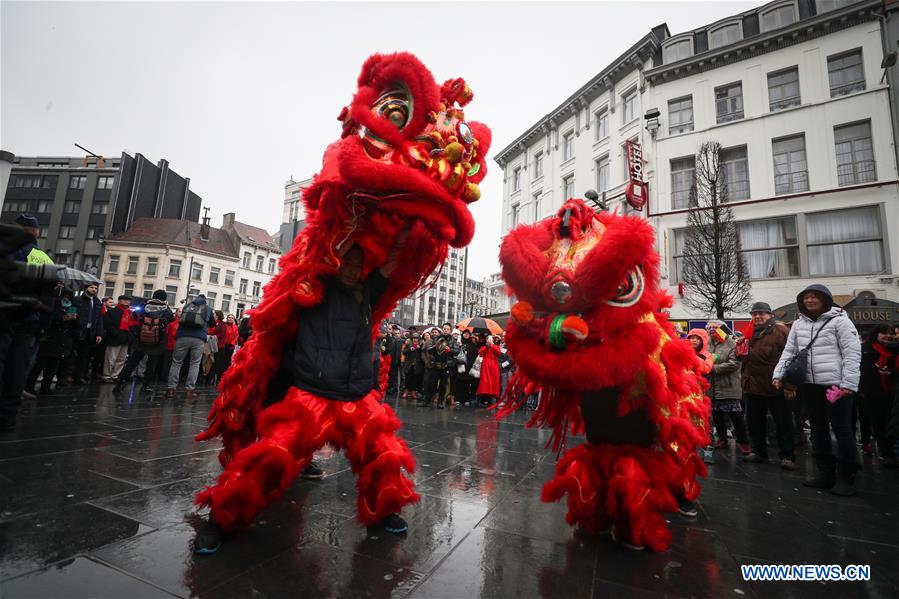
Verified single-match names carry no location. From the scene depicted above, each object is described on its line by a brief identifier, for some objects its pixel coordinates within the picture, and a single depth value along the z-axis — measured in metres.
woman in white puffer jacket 3.55
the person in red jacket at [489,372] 9.21
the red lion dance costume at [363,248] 1.82
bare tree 12.79
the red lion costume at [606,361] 1.88
